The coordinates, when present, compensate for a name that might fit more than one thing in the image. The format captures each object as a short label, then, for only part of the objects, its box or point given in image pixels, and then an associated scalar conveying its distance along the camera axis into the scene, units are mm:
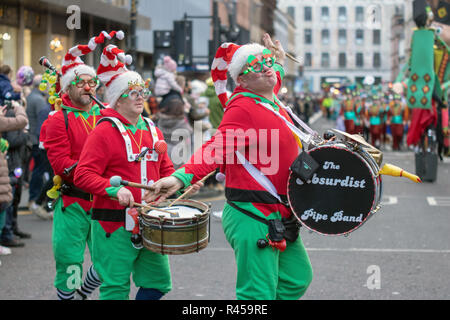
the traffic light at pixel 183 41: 17047
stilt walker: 12789
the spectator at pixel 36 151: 10250
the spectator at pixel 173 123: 11273
